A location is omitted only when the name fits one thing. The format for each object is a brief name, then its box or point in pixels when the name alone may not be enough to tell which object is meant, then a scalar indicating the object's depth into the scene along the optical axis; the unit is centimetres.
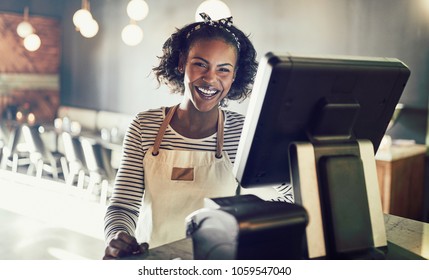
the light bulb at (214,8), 239
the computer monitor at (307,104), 87
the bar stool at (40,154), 406
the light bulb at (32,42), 510
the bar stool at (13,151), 272
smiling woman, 131
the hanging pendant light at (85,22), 372
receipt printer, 82
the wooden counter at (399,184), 297
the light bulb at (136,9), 324
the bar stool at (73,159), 397
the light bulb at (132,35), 423
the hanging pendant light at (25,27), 443
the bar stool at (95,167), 372
